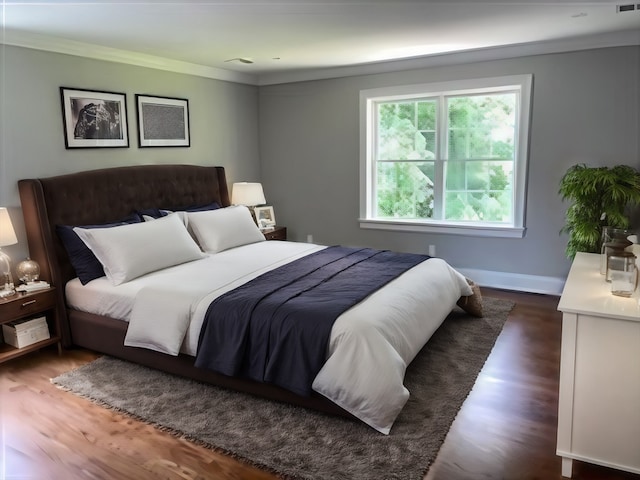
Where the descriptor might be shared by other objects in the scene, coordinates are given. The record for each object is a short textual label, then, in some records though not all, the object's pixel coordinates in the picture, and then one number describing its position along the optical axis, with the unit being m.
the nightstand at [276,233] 5.39
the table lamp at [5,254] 3.24
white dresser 2.01
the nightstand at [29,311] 3.21
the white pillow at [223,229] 4.36
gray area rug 2.27
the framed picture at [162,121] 4.53
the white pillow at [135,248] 3.52
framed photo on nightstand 5.55
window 4.72
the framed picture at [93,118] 3.89
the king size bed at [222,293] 2.56
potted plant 3.83
